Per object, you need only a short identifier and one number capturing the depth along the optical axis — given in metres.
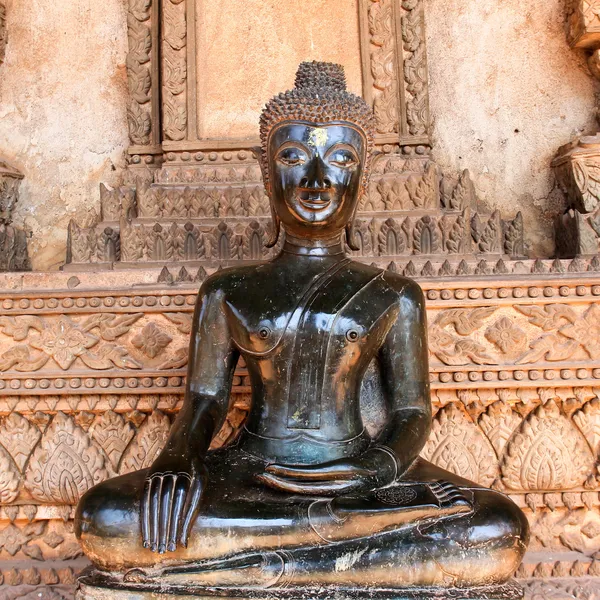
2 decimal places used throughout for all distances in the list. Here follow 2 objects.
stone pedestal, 2.41
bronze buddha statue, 2.45
